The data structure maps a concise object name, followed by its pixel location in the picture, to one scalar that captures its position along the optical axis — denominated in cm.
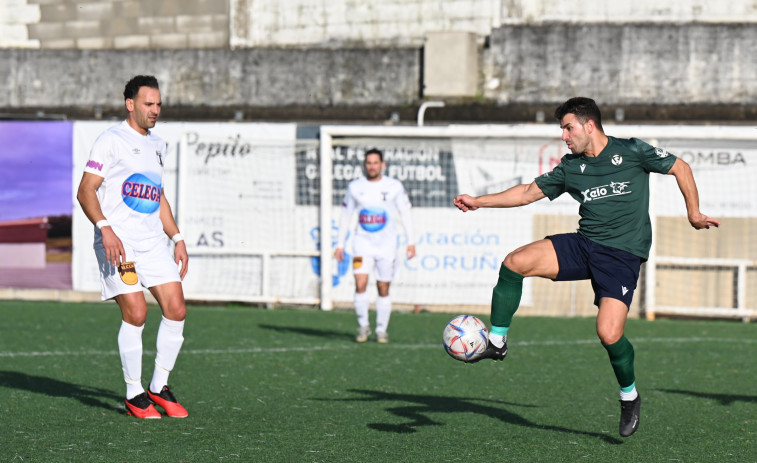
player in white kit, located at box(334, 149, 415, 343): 2580
